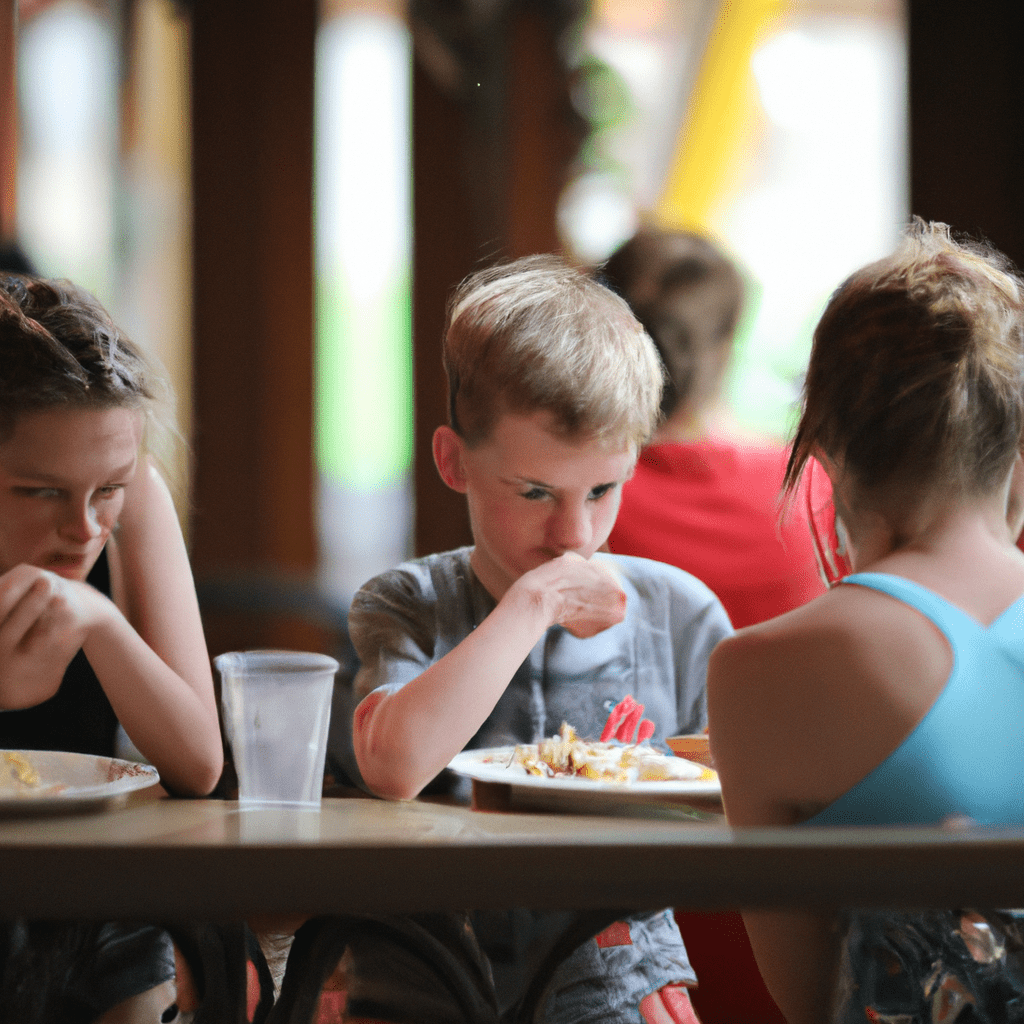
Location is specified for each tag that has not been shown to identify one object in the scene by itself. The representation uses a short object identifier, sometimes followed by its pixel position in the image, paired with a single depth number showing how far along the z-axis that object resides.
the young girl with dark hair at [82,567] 5.35
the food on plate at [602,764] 5.29
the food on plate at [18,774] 5.28
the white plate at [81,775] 5.23
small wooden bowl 5.38
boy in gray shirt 5.31
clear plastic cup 5.28
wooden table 5.01
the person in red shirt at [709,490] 5.45
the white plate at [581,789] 5.25
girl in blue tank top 5.09
